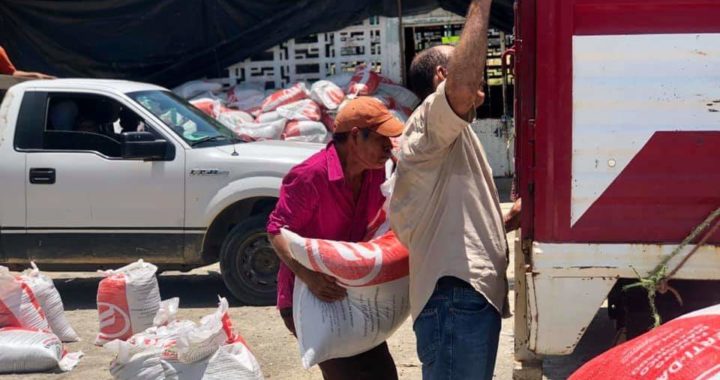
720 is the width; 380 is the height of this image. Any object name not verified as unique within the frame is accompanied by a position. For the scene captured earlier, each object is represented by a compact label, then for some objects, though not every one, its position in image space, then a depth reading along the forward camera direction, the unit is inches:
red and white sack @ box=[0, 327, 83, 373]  234.2
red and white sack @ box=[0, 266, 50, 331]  242.0
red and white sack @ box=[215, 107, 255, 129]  440.3
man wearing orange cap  135.8
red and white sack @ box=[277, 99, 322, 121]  433.7
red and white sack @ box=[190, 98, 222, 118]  452.1
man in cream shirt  117.0
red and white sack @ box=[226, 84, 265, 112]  463.5
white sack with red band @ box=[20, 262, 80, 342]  255.8
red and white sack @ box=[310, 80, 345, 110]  447.5
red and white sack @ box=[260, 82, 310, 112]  451.2
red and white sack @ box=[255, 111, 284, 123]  432.5
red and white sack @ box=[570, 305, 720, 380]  93.6
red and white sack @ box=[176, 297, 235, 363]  183.3
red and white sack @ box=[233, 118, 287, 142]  419.2
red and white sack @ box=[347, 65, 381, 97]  454.6
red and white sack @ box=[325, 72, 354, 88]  472.1
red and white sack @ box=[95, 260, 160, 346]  246.8
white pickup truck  294.2
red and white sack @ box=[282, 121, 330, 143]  423.2
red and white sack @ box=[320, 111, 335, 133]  446.6
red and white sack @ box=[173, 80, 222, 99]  481.7
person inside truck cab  304.7
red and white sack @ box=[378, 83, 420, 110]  467.8
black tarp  493.0
